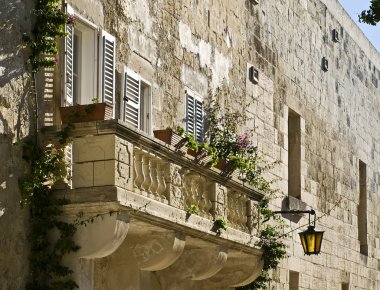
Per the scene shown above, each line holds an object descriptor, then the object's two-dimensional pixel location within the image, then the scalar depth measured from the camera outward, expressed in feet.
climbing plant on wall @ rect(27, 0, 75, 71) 31.58
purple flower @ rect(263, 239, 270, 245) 44.62
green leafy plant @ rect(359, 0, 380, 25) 41.06
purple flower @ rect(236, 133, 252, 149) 44.91
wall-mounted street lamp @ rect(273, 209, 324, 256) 47.01
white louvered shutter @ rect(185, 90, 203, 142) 44.21
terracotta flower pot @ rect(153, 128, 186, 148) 36.11
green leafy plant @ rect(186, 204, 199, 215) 36.46
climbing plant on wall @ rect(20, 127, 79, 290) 30.71
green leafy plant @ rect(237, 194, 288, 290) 45.06
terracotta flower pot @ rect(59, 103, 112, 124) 31.53
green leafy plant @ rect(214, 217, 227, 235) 38.32
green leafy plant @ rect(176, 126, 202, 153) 36.73
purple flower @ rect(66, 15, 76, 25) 32.17
